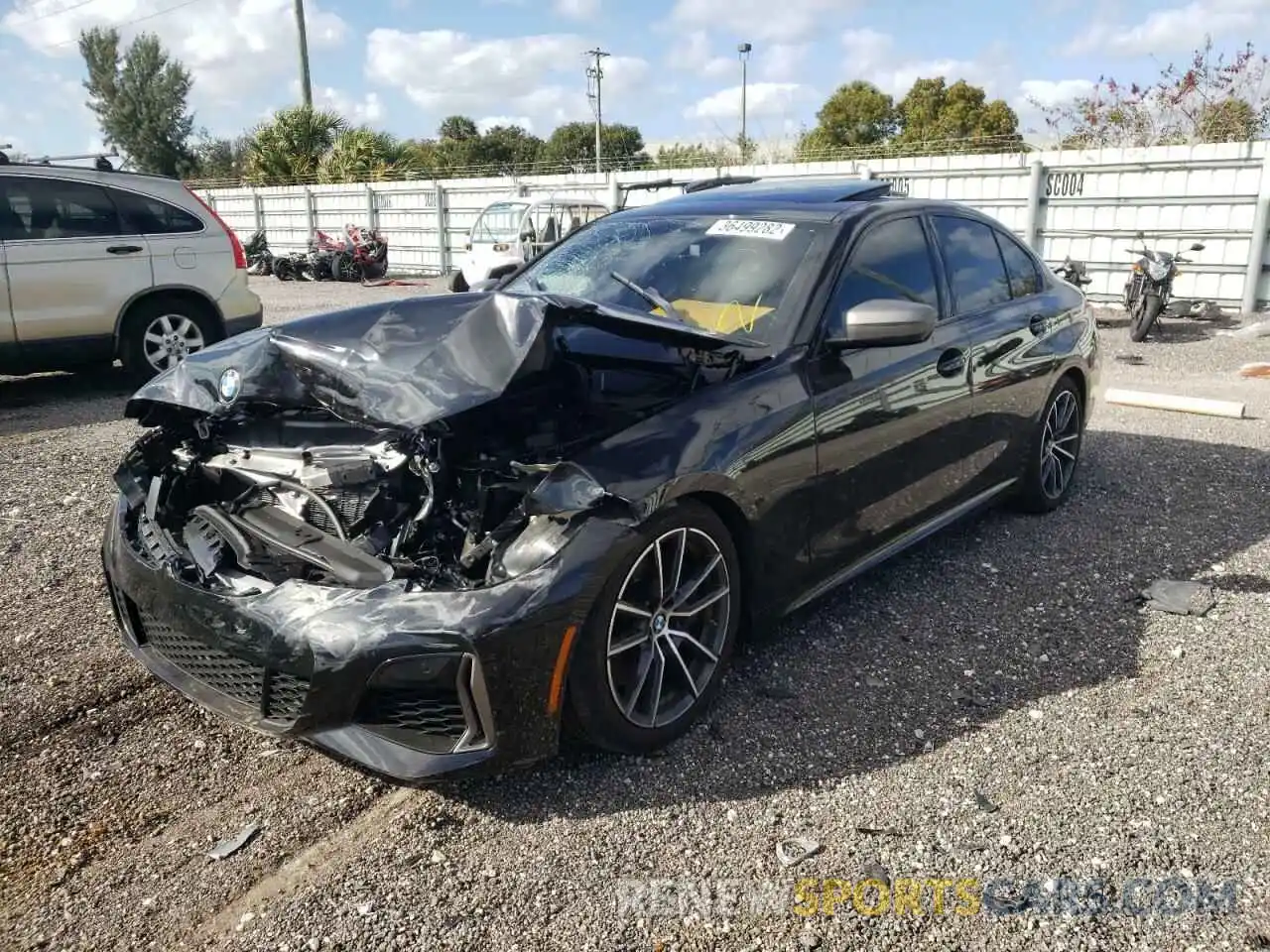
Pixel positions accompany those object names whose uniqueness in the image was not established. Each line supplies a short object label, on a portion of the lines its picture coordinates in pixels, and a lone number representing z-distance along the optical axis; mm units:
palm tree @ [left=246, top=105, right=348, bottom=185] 31531
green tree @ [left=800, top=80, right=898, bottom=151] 43938
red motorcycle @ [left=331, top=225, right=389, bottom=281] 20881
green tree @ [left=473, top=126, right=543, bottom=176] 56781
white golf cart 15977
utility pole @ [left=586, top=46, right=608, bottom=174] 54344
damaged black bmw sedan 2572
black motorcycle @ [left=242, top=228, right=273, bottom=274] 23312
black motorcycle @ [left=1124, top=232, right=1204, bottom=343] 11508
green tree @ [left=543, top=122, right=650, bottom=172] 60188
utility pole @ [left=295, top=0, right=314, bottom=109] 35844
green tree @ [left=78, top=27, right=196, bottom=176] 54281
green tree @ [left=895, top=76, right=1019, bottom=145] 39531
